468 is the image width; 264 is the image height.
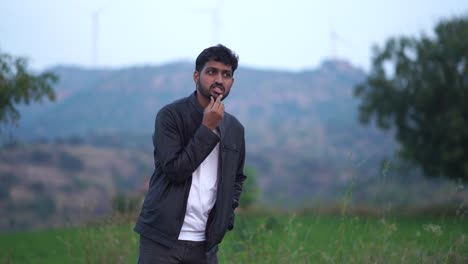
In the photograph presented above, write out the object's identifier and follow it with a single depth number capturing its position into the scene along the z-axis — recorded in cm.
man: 753
